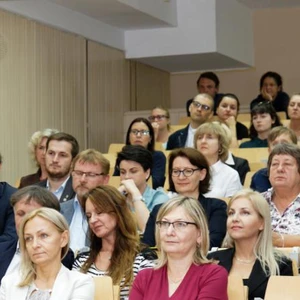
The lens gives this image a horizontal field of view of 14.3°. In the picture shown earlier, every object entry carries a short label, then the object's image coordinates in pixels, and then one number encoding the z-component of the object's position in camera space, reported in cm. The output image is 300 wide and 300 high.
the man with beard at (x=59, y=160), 752
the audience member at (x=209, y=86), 1314
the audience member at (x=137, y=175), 686
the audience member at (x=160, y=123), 1130
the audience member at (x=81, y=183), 649
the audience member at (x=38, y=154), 839
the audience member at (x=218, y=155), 760
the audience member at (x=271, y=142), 712
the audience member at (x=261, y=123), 985
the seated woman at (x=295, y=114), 1008
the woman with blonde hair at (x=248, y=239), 529
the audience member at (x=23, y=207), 570
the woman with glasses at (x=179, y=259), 482
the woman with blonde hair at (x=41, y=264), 502
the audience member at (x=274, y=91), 1271
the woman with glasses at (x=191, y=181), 613
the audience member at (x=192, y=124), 1041
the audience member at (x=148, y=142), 879
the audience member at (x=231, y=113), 1119
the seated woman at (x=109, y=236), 548
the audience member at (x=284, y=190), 618
